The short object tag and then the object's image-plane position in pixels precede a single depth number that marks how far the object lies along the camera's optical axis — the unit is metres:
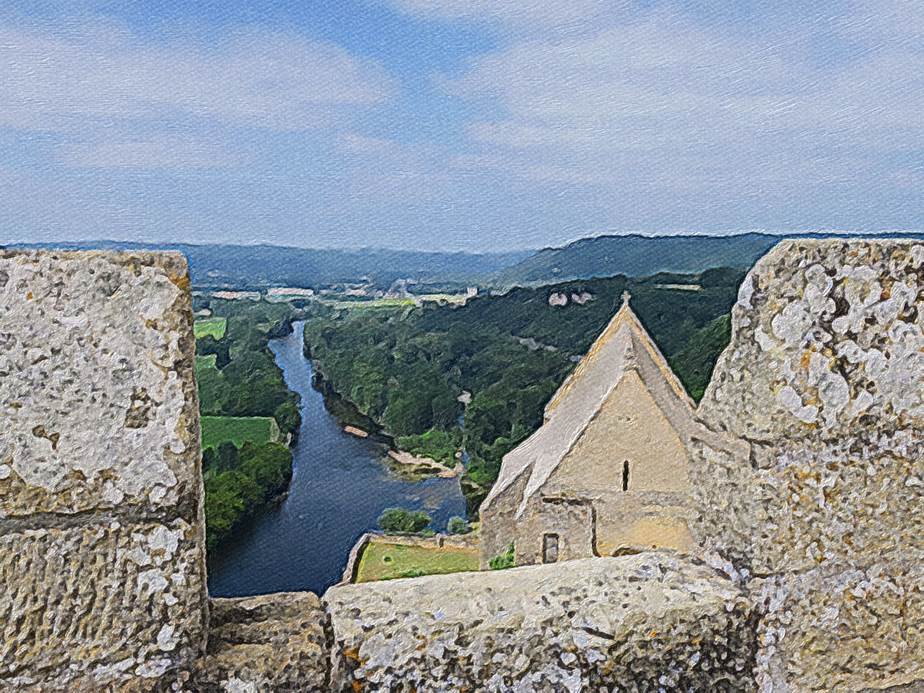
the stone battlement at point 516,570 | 2.01
